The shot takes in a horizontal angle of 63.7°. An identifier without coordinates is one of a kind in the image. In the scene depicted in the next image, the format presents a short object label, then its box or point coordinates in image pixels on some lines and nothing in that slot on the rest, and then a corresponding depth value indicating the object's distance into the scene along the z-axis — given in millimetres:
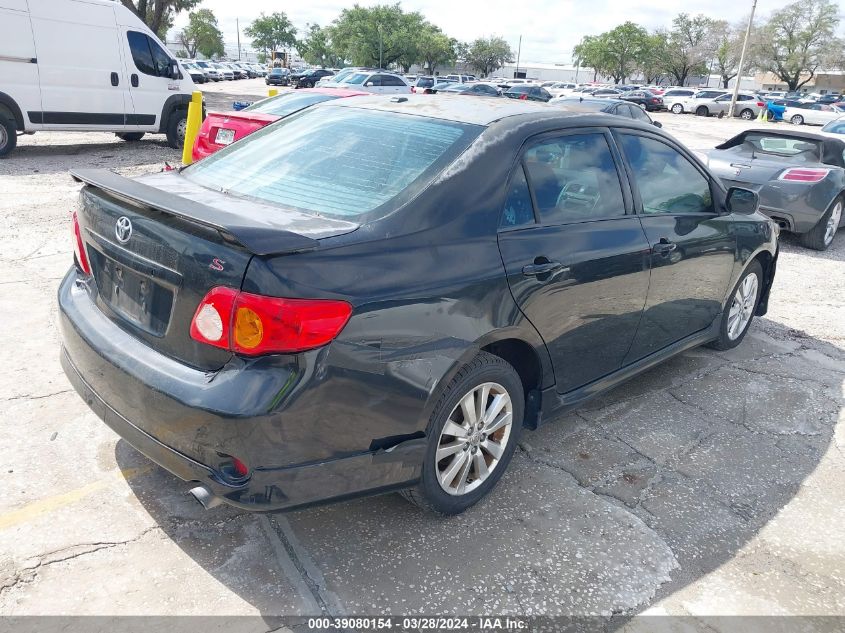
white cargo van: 10617
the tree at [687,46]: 83250
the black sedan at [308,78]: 41875
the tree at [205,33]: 94438
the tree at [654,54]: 86938
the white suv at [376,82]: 25064
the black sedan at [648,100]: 43344
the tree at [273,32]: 122562
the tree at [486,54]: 114125
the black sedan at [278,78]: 47459
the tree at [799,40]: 72312
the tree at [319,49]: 109812
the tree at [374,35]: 85250
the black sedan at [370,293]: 2197
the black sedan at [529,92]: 30855
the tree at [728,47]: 77812
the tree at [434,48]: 89500
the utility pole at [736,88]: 39997
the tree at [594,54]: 92562
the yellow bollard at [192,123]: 10438
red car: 8508
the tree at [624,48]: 89375
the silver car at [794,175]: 7949
